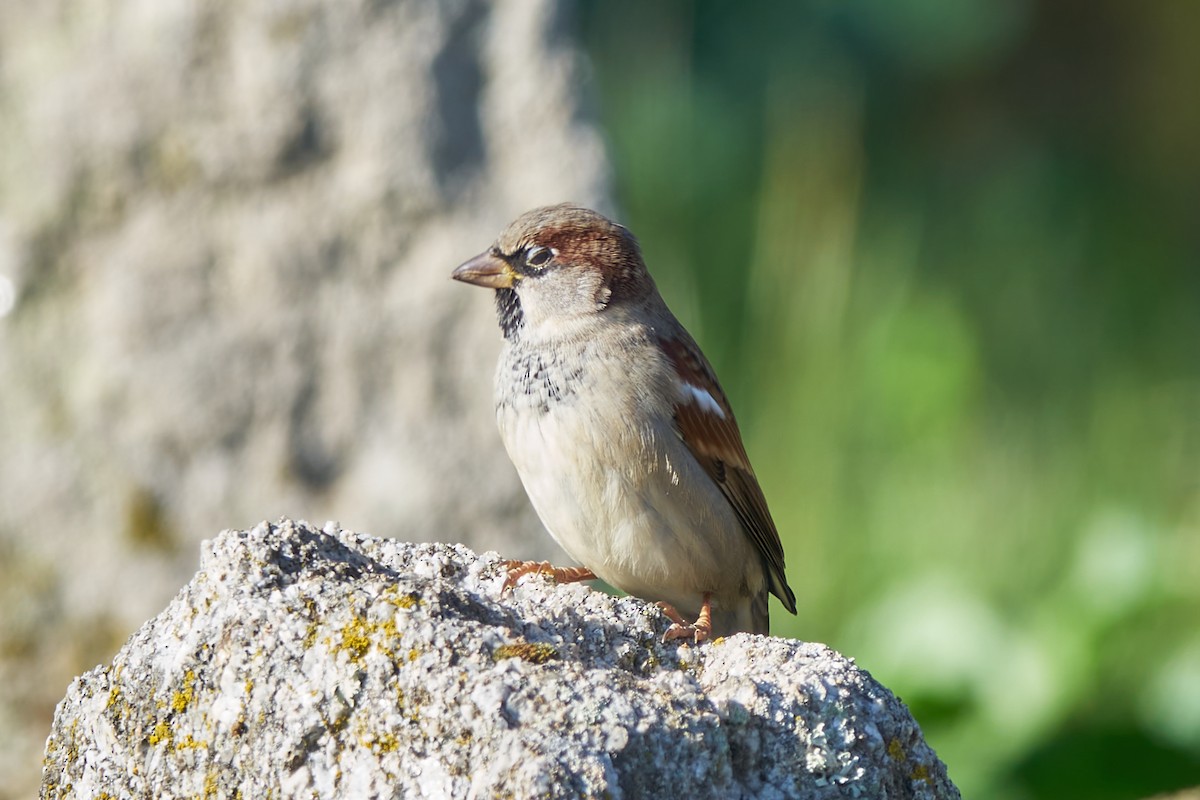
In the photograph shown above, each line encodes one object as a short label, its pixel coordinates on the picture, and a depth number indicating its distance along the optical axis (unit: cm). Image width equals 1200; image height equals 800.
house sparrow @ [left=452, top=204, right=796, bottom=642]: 425
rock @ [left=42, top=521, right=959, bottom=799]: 414
